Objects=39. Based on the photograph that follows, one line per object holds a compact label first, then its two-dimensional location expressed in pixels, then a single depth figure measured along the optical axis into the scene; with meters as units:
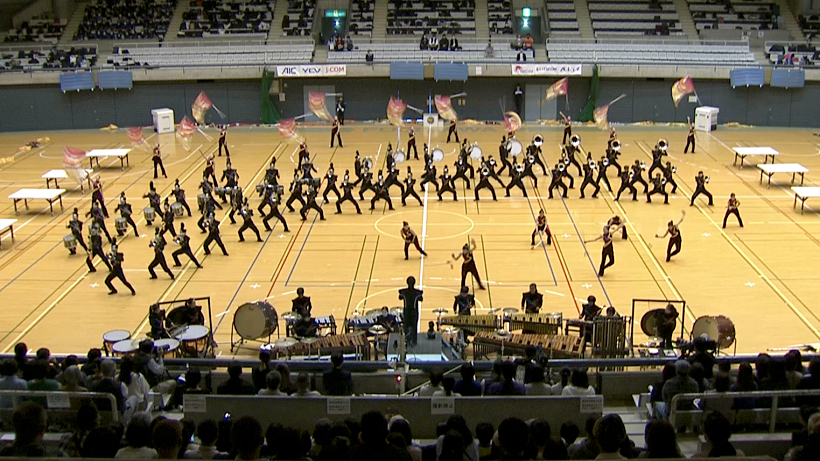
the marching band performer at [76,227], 25.86
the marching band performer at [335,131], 41.56
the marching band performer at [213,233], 25.91
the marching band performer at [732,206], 27.67
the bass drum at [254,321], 17.80
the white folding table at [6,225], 27.70
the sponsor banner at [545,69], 48.06
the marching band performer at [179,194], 29.98
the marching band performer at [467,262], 22.42
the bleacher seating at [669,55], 48.69
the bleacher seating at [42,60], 48.73
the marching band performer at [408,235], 24.95
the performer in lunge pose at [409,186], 31.20
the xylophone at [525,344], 16.92
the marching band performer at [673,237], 24.92
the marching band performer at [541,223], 26.23
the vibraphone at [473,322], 18.70
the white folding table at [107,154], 37.72
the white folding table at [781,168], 33.41
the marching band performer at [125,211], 28.22
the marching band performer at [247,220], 27.32
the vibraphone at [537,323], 18.75
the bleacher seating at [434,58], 49.78
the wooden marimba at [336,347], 16.77
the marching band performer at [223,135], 39.72
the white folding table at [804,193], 30.09
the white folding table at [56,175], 33.91
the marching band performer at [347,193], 30.39
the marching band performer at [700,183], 29.97
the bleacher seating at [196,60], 49.41
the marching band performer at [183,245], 24.66
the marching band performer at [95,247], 24.17
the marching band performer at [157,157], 36.10
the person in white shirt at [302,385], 10.91
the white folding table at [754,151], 36.28
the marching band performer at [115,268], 22.56
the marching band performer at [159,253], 23.73
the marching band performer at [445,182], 31.76
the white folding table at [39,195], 31.09
